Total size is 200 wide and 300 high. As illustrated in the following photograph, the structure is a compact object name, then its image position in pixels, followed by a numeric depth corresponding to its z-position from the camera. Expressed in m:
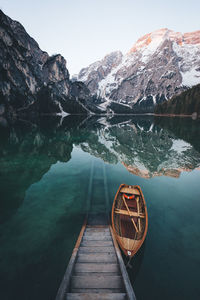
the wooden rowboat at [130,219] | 7.73
